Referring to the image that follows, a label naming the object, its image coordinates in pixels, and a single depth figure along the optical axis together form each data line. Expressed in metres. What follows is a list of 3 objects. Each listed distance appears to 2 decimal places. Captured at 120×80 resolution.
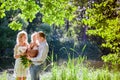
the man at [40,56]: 7.11
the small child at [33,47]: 7.14
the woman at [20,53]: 7.39
